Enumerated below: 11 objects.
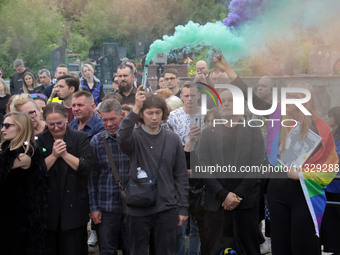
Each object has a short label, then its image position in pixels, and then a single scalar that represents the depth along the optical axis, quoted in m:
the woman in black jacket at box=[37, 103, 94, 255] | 7.71
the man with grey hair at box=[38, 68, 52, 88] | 18.55
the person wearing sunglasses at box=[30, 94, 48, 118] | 11.18
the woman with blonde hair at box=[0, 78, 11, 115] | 15.49
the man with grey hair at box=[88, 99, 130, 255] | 8.02
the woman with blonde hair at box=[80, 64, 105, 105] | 16.59
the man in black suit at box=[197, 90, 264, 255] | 8.23
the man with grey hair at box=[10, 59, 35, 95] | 22.22
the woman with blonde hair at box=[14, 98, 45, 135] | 9.04
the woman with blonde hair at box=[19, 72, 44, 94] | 19.05
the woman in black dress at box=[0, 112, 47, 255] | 7.18
